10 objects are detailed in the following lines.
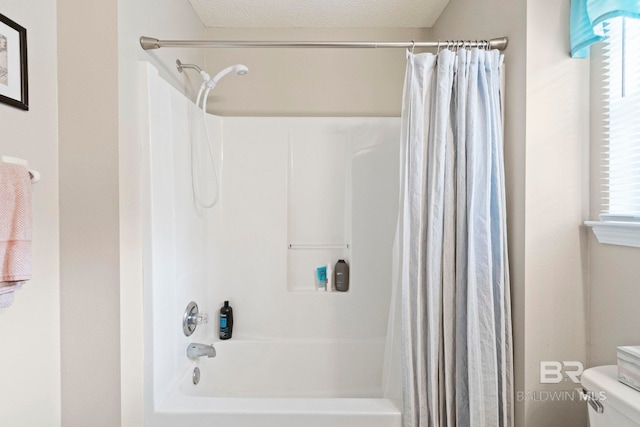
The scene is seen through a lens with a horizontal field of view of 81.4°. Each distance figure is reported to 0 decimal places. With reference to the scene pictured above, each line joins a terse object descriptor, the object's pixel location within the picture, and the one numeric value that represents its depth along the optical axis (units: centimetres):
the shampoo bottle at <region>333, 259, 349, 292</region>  236
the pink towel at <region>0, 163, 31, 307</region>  102
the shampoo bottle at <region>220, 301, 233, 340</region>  231
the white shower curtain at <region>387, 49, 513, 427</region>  141
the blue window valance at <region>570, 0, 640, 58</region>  112
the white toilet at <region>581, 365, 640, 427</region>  98
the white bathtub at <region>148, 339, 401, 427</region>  222
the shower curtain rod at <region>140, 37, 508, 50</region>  149
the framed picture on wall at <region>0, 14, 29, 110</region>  108
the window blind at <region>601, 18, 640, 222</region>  122
